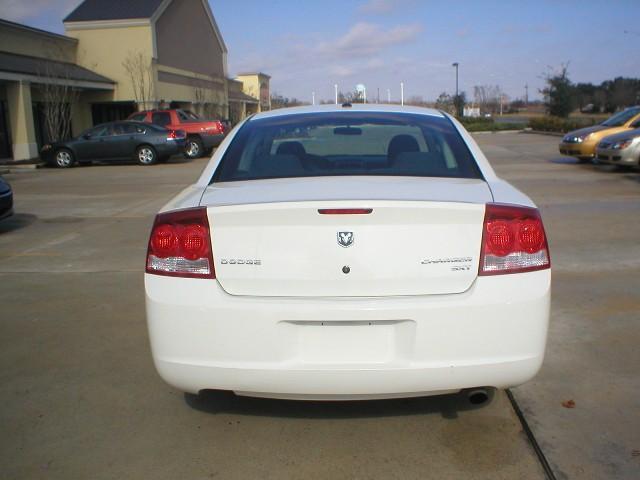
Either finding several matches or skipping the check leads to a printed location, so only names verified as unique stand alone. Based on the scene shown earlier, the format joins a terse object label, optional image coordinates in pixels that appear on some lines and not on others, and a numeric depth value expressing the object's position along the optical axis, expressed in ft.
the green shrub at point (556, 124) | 102.63
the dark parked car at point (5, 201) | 29.12
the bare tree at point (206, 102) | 123.29
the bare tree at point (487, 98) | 239.71
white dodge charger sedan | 8.98
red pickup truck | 74.74
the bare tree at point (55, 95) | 75.82
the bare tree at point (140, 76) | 97.40
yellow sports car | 54.75
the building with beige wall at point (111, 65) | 74.74
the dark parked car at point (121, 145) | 67.21
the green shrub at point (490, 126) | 139.11
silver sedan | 45.93
